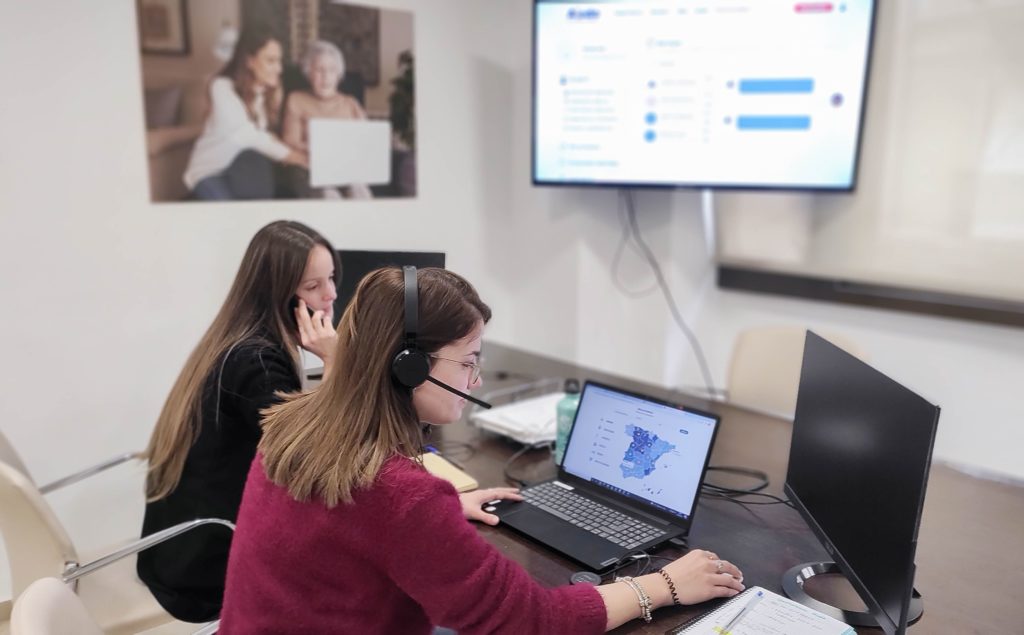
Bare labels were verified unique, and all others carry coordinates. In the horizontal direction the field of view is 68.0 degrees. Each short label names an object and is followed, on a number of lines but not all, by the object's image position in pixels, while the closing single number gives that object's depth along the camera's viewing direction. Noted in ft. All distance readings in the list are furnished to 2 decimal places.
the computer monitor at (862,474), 3.23
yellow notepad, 5.29
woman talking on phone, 5.43
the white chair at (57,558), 5.11
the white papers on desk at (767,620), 3.62
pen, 3.65
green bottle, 5.63
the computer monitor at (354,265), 6.66
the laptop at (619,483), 4.51
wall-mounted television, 8.94
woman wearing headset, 3.34
